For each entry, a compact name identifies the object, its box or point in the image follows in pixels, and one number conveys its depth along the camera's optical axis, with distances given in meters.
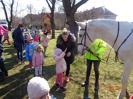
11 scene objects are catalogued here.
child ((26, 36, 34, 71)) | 3.46
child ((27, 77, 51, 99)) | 0.93
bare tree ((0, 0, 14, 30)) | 16.30
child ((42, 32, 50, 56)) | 5.15
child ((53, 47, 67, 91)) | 2.59
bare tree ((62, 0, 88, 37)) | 5.18
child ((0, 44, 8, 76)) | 3.04
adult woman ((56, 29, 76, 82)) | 2.66
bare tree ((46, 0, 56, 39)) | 10.11
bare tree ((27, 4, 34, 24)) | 29.04
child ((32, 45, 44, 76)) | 2.97
